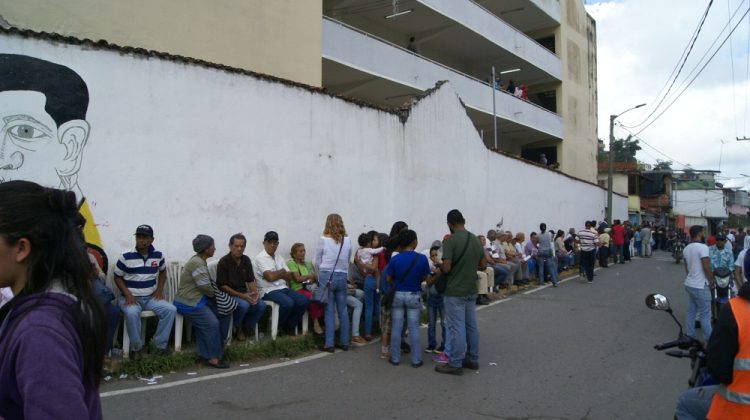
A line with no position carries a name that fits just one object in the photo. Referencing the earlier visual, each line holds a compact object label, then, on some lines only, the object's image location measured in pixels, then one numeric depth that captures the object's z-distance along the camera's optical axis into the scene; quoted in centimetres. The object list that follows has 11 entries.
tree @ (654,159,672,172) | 6156
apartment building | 917
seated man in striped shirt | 614
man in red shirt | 2138
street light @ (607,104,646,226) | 2577
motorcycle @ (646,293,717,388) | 350
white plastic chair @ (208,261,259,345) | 690
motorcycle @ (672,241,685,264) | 2366
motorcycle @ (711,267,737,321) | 862
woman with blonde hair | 738
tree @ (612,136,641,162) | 6519
